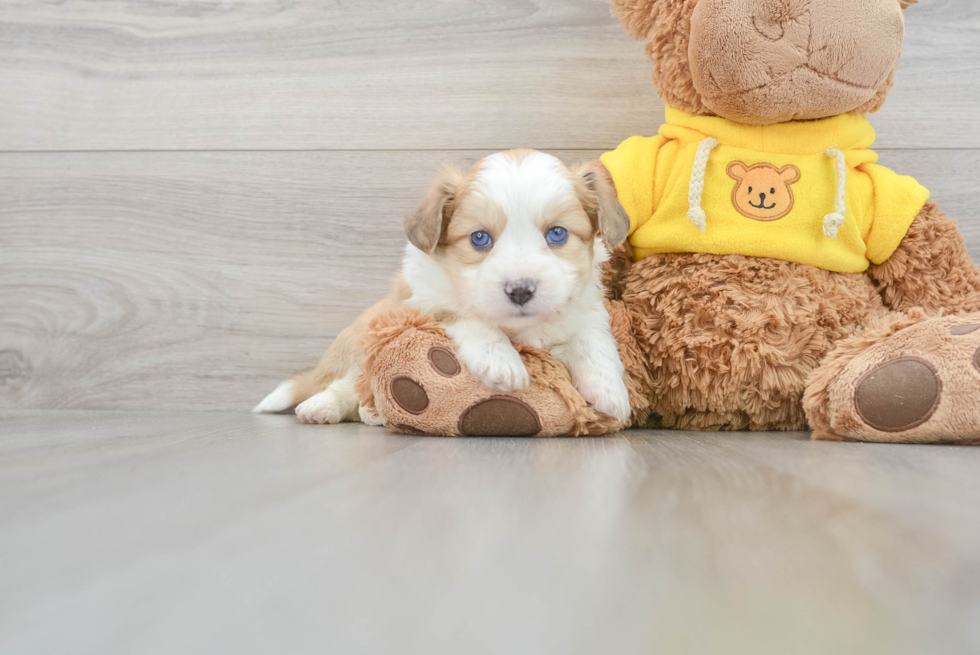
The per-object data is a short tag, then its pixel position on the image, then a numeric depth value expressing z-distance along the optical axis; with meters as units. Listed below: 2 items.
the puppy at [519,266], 1.10
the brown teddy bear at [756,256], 1.12
